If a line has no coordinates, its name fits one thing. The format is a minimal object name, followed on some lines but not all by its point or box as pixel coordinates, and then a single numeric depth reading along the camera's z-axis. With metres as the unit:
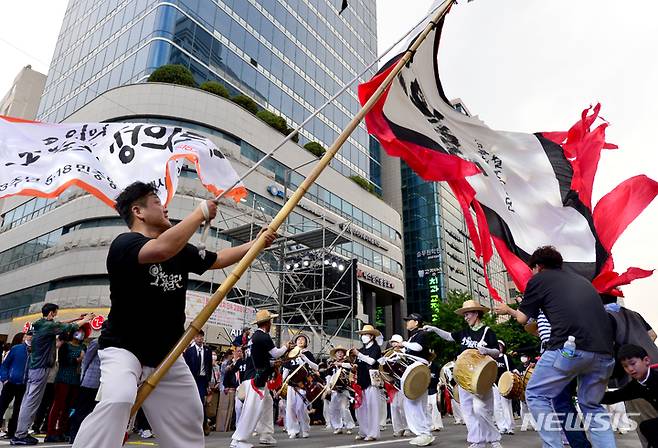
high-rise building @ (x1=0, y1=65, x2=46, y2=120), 47.53
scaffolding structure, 21.36
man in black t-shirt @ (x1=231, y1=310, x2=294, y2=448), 7.03
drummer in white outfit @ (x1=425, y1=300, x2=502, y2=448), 6.29
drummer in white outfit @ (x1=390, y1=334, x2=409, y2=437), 9.79
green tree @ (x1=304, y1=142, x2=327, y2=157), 35.45
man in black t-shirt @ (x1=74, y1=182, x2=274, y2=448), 2.51
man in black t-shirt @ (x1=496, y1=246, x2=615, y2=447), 3.91
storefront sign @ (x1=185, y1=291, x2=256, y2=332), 17.72
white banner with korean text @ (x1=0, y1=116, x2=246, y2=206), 5.25
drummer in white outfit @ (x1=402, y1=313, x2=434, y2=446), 7.52
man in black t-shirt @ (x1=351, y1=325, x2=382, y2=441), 8.81
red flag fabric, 5.83
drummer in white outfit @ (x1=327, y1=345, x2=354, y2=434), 11.66
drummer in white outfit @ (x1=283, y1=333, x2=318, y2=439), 10.22
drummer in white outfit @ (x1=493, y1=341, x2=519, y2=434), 9.91
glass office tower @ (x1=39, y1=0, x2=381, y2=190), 30.91
